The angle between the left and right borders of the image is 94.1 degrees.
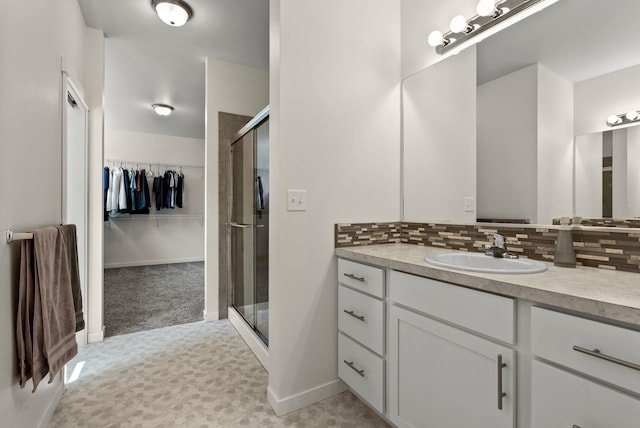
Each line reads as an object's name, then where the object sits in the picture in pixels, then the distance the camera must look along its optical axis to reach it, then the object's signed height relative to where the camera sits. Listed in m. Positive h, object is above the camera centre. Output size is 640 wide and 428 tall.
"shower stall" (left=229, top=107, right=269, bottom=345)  2.25 -0.10
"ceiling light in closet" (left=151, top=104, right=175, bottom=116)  4.36 +1.53
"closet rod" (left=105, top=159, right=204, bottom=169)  5.58 +0.97
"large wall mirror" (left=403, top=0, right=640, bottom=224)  1.14 +0.45
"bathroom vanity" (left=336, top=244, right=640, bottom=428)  0.73 -0.42
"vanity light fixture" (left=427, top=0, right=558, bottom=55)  1.40 +0.98
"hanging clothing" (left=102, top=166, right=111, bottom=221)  5.24 +0.49
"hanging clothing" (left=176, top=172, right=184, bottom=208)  5.89 +0.40
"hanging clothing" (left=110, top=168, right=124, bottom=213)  5.23 +0.44
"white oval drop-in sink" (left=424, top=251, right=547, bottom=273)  1.10 -0.22
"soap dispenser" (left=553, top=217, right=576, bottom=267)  1.19 -0.15
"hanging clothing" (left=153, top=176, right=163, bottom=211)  5.74 +0.47
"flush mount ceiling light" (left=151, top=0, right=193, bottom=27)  2.20 +1.52
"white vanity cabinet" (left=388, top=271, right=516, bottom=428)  0.95 -0.53
